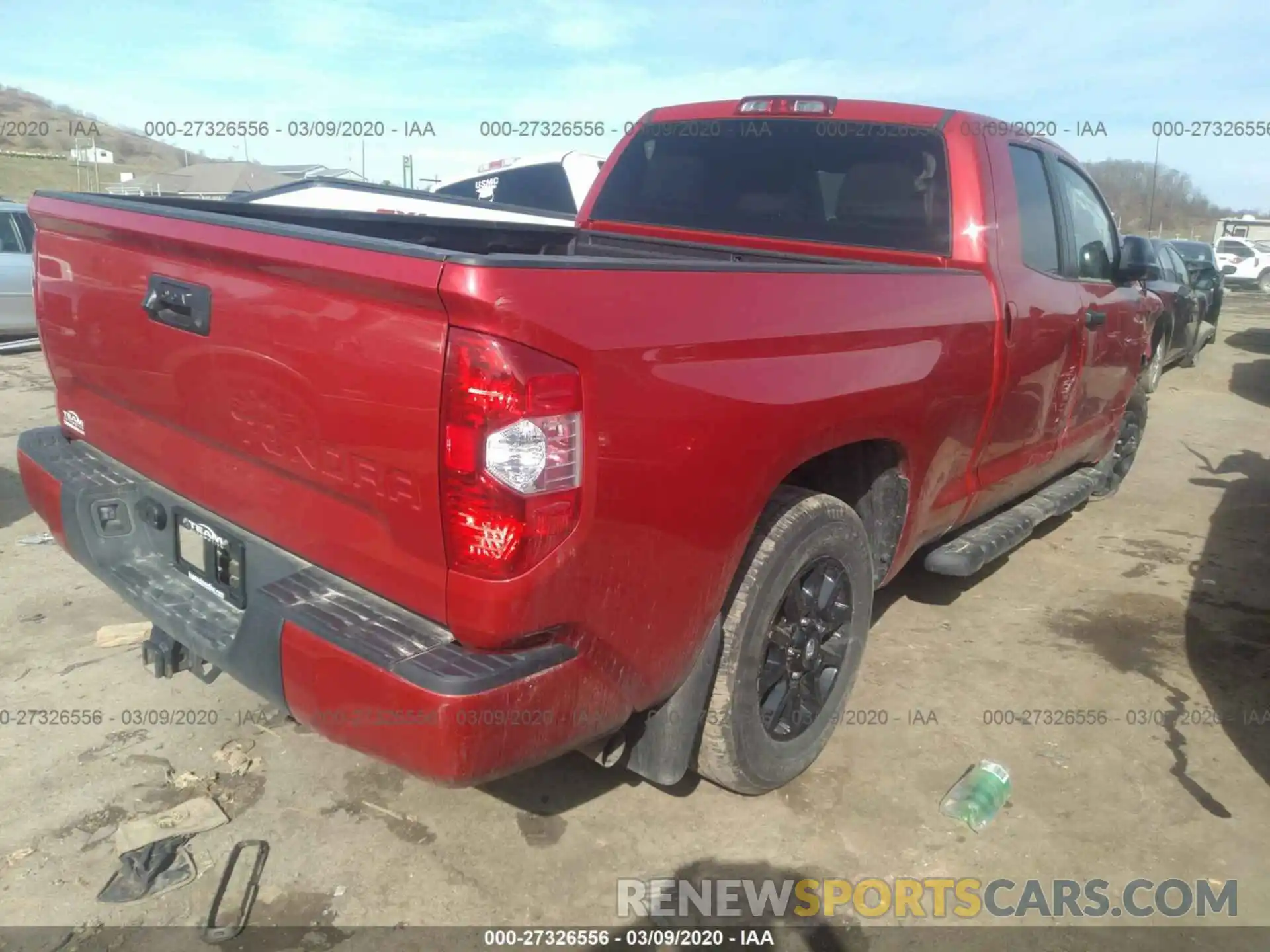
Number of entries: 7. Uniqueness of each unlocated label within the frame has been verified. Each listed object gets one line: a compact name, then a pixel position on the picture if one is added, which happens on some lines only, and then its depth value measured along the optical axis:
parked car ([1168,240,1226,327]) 12.09
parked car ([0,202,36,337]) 9.49
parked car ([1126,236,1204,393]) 9.48
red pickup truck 1.77
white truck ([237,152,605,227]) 7.49
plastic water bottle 2.83
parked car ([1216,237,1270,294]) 30.47
